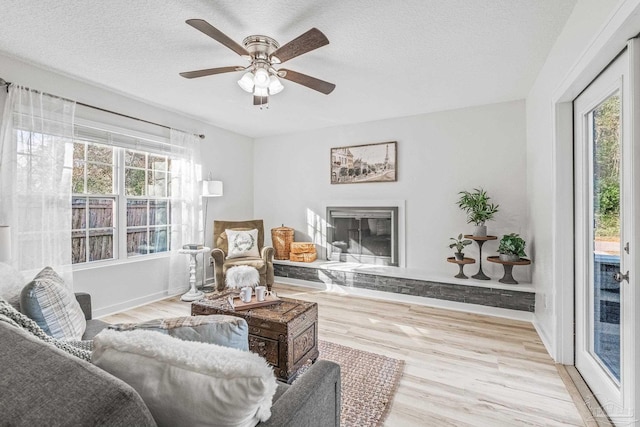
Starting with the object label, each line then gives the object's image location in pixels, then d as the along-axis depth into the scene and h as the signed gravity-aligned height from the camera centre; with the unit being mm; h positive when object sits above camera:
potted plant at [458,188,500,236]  3430 +88
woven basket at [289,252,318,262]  4516 -645
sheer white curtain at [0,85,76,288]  2541 +334
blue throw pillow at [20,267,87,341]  1281 -426
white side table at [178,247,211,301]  3766 -819
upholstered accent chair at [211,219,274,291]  3771 -561
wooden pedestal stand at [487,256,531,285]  3175 -608
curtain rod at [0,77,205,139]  2493 +1137
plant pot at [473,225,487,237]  3422 -172
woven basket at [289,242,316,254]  4535 -505
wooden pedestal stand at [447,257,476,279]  3421 -537
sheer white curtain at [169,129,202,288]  3942 +187
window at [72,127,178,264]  3141 +193
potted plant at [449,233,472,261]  3496 -361
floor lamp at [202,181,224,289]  4160 +381
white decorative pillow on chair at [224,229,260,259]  4125 -410
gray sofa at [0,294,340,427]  541 -348
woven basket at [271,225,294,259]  4664 -410
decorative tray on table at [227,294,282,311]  2162 -665
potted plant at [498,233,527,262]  3148 -350
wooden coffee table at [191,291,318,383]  1926 -791
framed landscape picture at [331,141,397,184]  4242 +790
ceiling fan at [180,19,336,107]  1975 +1109
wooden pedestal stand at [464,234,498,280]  3361 -387
